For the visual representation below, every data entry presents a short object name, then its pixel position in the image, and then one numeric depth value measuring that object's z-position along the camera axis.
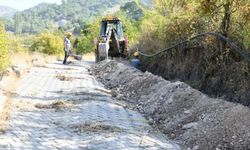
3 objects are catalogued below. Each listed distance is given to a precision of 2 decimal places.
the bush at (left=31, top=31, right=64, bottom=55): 61.01
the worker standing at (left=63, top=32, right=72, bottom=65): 25.15
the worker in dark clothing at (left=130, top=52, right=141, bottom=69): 19.78
